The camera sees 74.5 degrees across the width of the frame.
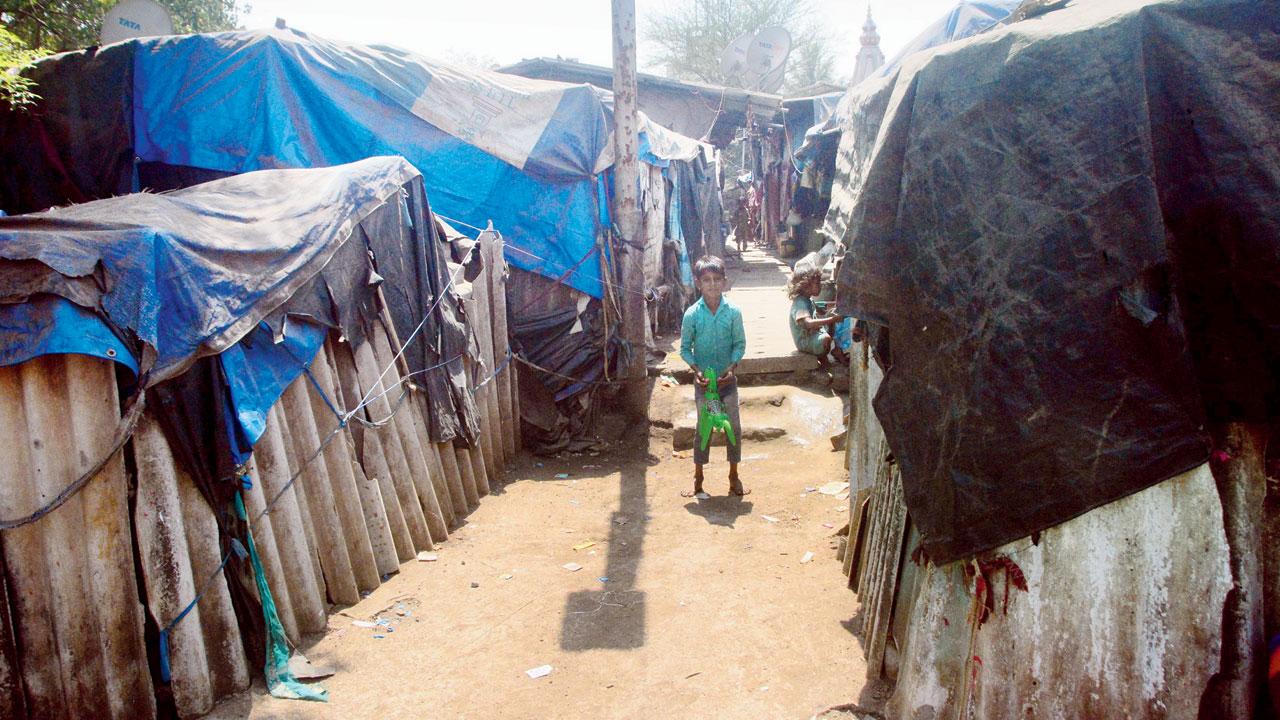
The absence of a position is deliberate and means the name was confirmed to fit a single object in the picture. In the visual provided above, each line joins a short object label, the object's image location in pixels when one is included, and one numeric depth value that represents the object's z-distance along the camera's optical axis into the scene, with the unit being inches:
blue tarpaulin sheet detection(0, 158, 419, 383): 114.6
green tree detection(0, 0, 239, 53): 345.4
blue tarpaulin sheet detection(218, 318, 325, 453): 141.9
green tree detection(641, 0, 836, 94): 1566.2
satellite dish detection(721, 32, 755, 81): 756.6
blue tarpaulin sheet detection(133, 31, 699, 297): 280.5
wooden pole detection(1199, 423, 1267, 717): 99.1
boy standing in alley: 250.4
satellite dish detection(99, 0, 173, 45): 300.4
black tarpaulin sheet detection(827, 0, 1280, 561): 92.0
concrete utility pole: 290.8
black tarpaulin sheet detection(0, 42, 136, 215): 284.5
